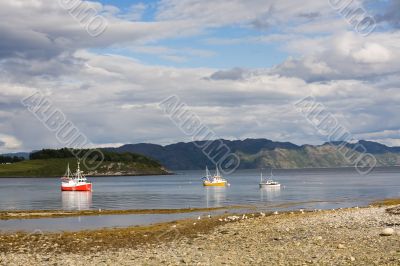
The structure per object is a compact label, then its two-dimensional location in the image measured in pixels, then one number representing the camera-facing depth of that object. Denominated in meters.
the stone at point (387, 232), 34.62
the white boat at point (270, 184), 189.01
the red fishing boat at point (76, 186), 173.89
